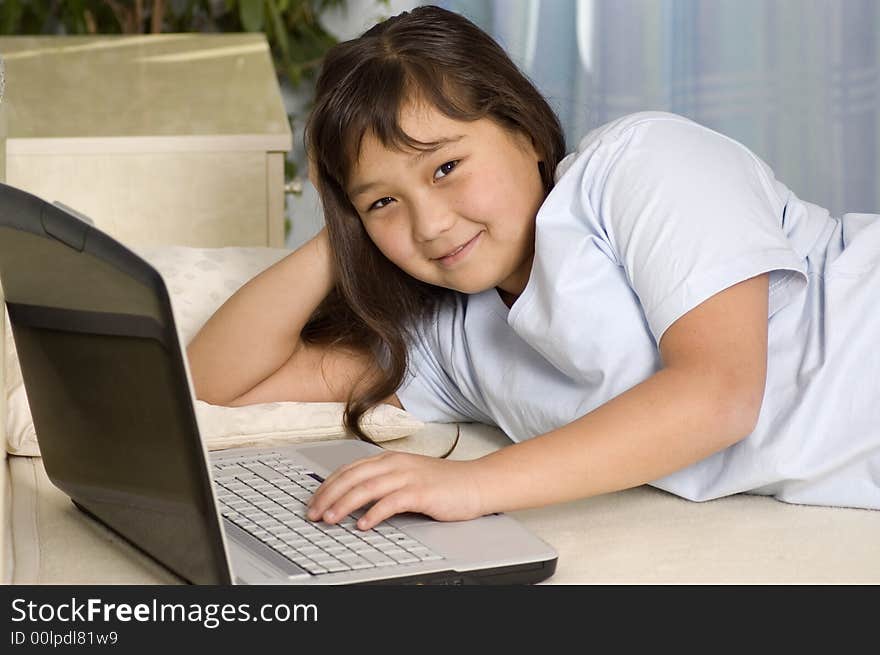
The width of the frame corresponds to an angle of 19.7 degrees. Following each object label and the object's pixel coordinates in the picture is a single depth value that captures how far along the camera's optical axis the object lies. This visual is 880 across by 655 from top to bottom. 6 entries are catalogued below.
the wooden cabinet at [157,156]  3.34
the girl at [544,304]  2.20
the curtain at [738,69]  4.51
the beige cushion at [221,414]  2.39
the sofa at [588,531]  2.05
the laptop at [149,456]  1.87
